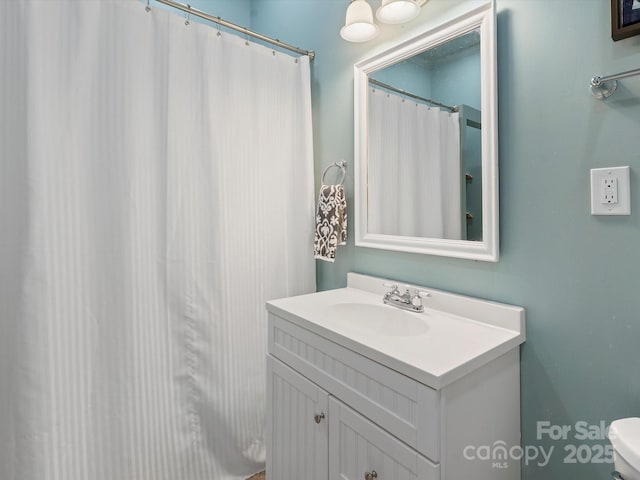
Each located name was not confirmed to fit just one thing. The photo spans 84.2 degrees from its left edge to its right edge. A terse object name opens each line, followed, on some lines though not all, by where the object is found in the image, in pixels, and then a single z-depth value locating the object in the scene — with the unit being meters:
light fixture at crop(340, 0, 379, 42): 1.41
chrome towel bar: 0.90
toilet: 0.72
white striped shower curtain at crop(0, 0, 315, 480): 1.18
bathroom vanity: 0.86
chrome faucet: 1.32
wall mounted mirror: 1.17
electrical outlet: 0.90
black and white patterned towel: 1.68
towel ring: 1.75
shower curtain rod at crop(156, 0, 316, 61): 1.43
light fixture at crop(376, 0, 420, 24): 1.30
